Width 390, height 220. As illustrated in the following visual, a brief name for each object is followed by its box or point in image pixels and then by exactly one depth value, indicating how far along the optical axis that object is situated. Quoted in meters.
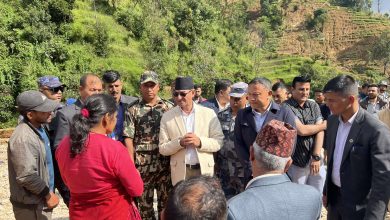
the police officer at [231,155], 4.11
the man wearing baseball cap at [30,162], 2.79
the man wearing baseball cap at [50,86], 4.43
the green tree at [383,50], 47.91
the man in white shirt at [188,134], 3.78
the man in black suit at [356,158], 2.61
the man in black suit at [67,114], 3.54
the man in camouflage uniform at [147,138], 3.95
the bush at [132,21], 25.33
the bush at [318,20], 60.31
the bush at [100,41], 21.72
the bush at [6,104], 14.62
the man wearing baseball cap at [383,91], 8.54
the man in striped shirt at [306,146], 4.18
